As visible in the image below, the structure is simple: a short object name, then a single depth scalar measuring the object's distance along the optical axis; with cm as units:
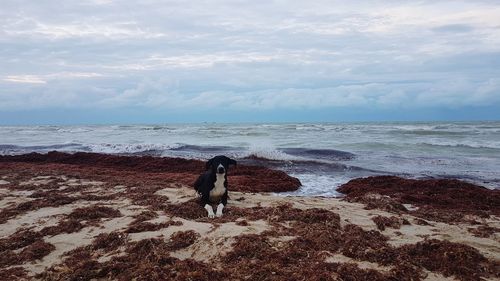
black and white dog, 735
